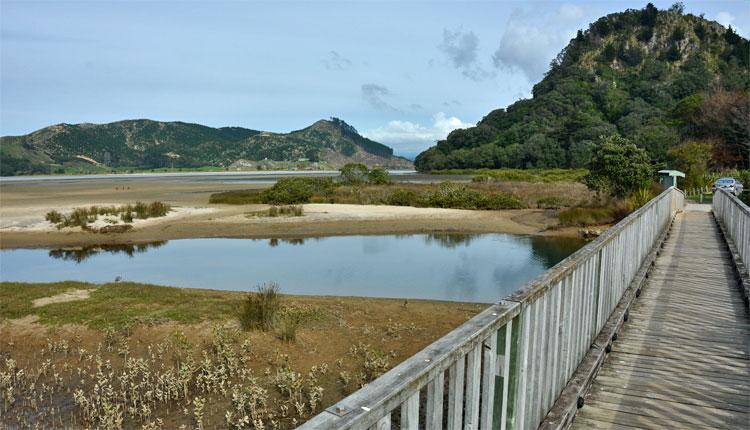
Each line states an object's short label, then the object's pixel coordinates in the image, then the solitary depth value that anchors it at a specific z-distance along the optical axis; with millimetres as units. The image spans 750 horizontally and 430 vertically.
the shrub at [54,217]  26217
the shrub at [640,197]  22984
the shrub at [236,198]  38406
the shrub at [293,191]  37875
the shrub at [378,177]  48344
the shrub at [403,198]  36219
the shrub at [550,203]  32969
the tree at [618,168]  25422
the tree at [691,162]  32781
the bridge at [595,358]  1958
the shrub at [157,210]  28875
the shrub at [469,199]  33969
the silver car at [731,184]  26641
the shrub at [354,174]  48656
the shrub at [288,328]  8070
